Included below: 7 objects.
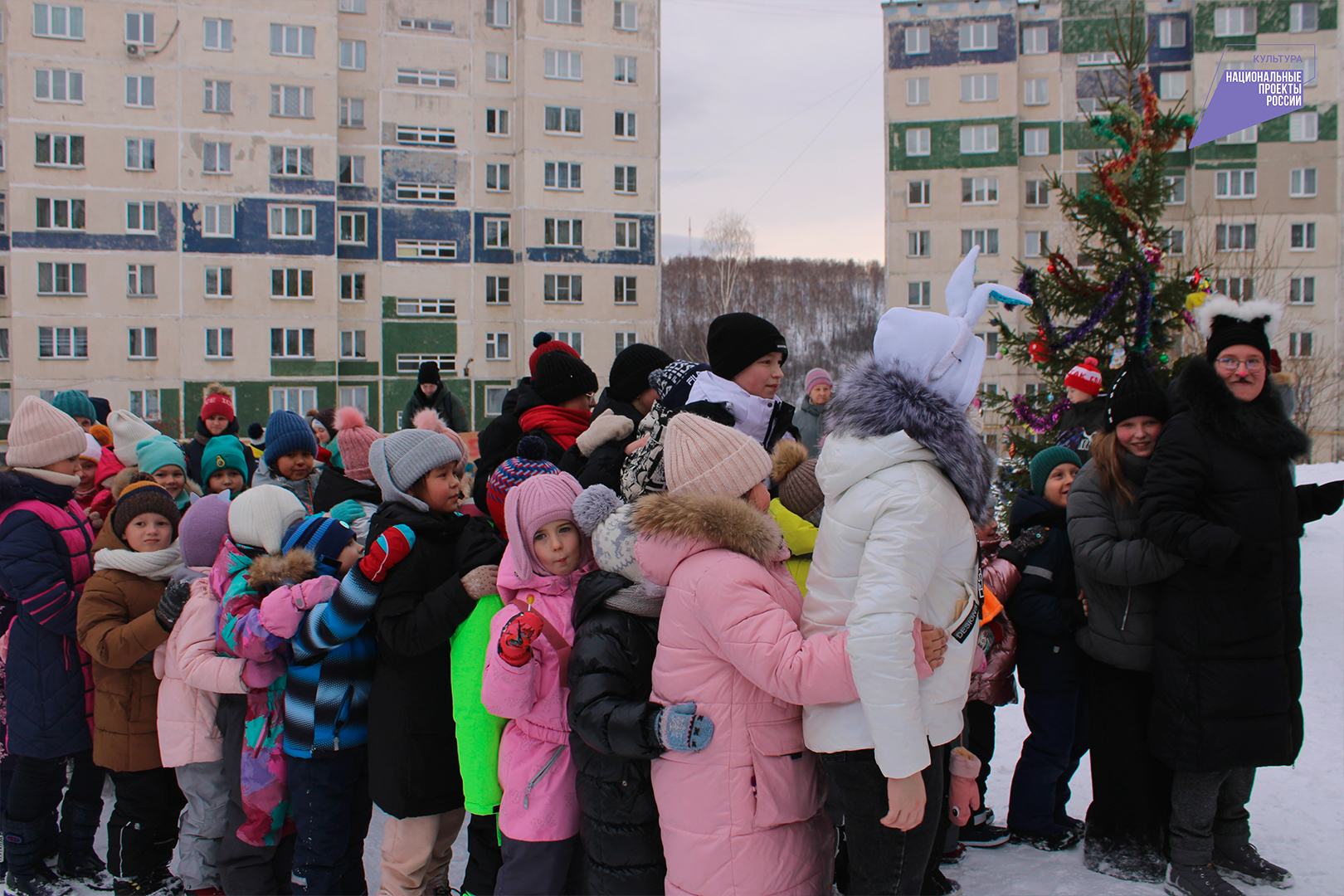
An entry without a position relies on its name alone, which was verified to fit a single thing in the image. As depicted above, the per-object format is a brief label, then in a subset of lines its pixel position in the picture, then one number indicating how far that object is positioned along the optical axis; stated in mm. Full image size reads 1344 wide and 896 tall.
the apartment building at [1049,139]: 34531
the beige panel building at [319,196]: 30391
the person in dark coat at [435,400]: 8711
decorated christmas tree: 7117
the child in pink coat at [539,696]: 2758
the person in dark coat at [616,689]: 2494
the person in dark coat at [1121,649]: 3541
